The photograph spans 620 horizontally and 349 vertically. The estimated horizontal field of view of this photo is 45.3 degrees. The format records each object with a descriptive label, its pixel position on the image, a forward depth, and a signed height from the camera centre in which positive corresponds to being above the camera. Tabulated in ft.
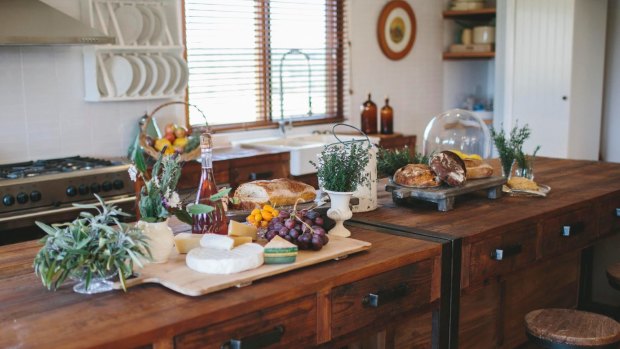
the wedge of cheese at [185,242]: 7.65 -1.73
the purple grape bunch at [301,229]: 7.72 -1.65
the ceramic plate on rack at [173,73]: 17.43 +0.01
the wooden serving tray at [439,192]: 10.12 -1.64
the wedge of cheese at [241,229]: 7.92 -1.68
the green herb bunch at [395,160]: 11.20 -1.32
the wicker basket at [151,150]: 15.87 -1.64
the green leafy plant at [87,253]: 6.48 -1.55
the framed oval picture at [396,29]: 23.25 +1.38
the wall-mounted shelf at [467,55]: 24.38 +0.57
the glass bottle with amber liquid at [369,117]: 22.08 -1.30
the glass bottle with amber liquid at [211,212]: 8.11 -1.49
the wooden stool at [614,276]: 11.13 -3.07
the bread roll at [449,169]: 10.36 -1.34
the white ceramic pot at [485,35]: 24.58 +1.22
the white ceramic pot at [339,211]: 8.64 -1.60
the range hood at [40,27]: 13.76 +0.91
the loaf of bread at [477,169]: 11.07 -1.44
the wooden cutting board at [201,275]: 6.57 -1.85
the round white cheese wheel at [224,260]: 6.88 -1.73
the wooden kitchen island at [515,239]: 9.10 -2.24
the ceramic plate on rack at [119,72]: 16.48 +0.05
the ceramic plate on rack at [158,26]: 17.15 +1.11
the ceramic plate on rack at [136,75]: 16.75 -0.02
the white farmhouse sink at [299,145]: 17.83 -1.86
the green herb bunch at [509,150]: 11.89 -1.24
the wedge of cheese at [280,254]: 7.23 -1.75
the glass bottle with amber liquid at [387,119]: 22.03 -1.37
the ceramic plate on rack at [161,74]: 17.21 +0.00
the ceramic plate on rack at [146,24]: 16.98 +1.14
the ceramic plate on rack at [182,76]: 17.57 -0.05
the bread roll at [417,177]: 10.36 -1.46
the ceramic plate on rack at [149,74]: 16.99 +0.00
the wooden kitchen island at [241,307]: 5.79 -1.96
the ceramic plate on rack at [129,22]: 16.57 +1.17
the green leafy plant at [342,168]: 8.72 -1.12
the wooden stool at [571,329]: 9.03 -3.18
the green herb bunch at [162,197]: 7.34 -1.22
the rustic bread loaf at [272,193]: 9.43 -1.53
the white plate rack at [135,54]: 16.26 +0.46
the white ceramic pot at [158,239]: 7.18 -1.59
